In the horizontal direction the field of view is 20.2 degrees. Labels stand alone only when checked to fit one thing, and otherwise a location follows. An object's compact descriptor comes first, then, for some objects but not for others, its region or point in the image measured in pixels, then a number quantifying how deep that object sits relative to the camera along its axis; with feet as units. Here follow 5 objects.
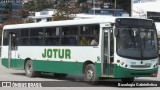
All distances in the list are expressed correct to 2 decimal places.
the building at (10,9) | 339.61
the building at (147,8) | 271.69
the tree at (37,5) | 402.07
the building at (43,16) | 285.64
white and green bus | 55.72
